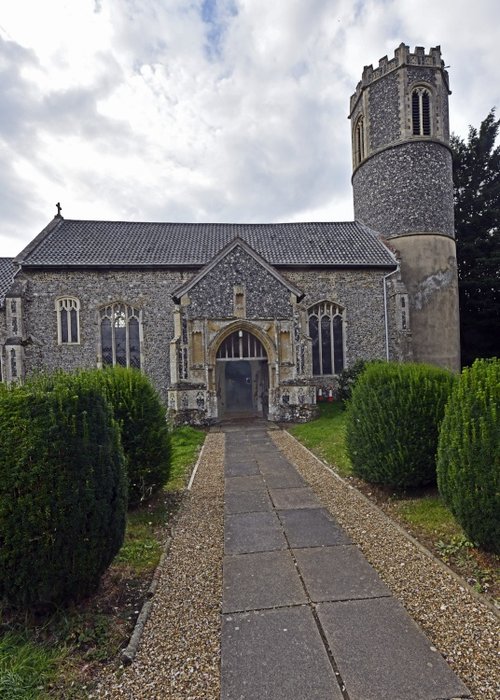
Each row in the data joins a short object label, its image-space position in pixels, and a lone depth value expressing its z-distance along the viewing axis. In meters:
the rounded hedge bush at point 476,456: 4.23
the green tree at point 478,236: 26.84
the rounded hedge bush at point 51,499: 3.32
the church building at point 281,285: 16.44
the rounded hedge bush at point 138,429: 6.63
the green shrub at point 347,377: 18.27
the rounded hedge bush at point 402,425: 6.62
